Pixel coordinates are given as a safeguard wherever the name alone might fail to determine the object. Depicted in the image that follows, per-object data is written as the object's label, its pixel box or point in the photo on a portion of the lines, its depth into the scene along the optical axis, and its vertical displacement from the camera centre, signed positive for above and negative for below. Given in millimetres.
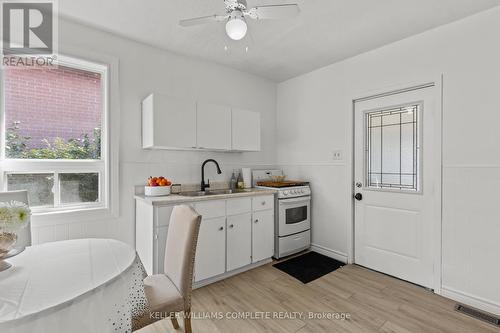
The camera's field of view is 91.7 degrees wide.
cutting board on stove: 3291 -265
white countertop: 2252 -336
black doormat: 2754 -1250
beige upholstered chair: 1370 -732
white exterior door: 2436 -209
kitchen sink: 2886 -346
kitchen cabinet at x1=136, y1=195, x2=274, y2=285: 2279 -756
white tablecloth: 827 -496
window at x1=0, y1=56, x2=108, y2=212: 2156 +289
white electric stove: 3160 -700
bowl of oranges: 2543 -239
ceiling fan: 1575 +1020
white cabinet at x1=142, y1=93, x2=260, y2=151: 2518 +447
